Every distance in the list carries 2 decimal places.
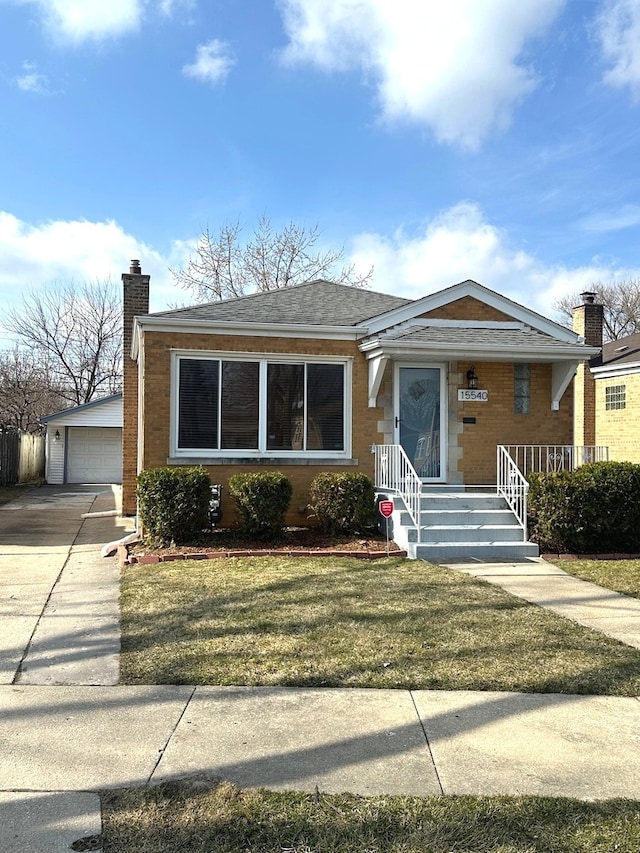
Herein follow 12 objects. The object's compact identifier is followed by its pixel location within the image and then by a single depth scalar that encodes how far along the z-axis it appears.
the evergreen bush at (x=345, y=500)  10.76
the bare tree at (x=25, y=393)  36.44
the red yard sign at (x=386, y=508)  9.34
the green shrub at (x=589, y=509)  10.08
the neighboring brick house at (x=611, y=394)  19.14
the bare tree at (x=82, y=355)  40.84
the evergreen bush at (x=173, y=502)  10.18
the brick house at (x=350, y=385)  11.45
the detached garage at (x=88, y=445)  29.41
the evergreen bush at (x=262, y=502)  10.39
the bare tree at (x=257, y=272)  34.53
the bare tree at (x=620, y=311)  42.16
